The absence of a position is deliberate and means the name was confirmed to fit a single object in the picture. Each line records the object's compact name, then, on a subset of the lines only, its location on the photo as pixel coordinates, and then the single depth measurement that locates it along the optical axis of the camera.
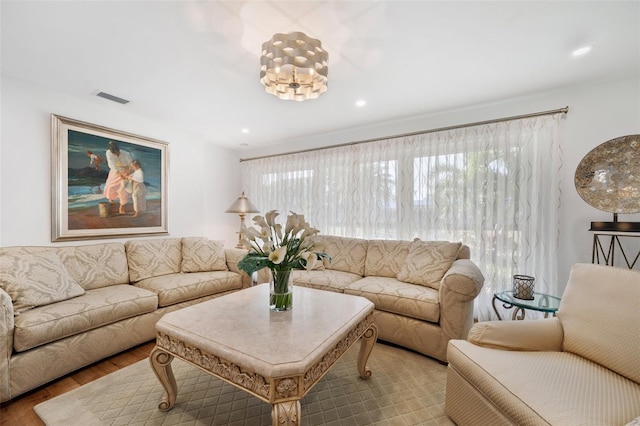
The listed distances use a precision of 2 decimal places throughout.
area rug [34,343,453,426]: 1.45
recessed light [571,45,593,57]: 1.81
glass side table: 1.88
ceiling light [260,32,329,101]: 1.51
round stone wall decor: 1.98
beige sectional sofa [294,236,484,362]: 2.02
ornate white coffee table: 1.04
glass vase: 1.59
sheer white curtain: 2.53
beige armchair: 0.99
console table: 2.14
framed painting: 2.57
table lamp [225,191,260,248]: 3.88
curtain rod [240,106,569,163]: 2.45
